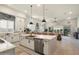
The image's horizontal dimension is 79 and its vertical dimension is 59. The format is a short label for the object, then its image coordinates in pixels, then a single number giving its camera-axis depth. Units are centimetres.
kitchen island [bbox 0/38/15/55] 101
